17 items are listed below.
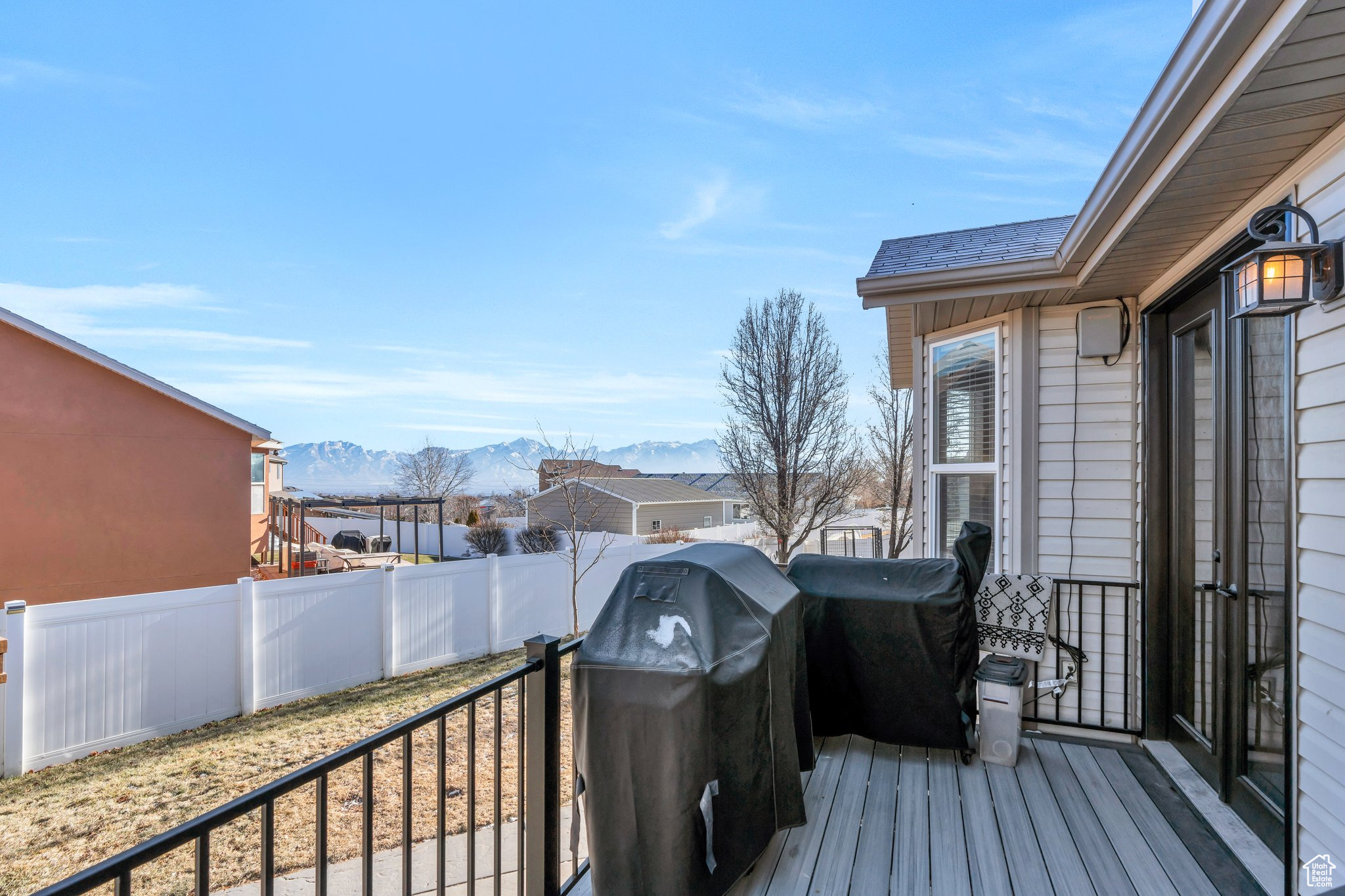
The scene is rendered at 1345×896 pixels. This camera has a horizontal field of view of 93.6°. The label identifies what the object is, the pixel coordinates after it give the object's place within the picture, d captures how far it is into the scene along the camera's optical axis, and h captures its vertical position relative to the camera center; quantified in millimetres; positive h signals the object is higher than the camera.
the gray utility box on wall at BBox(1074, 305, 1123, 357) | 3283 +631
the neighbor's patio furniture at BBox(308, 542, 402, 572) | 11375 -2093
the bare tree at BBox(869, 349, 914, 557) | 13656 +57
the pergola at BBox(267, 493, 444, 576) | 10320 -1078
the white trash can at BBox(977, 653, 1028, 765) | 2873 -1184
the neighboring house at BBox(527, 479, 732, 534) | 22219 -2033
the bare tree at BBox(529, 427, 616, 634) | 8406 -1205
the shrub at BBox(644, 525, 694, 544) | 18875 -2639
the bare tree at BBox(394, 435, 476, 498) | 29312 -1128
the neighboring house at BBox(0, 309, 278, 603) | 7730 -395
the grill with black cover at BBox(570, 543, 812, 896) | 1683 -777
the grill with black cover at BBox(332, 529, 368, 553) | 17875 -2705
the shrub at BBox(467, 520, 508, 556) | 18250 -2619
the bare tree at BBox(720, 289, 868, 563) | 13680 +649
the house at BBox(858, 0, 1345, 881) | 1661 +198
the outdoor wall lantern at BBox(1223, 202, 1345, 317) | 1674 +492
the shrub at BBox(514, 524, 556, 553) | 16536 -2499
